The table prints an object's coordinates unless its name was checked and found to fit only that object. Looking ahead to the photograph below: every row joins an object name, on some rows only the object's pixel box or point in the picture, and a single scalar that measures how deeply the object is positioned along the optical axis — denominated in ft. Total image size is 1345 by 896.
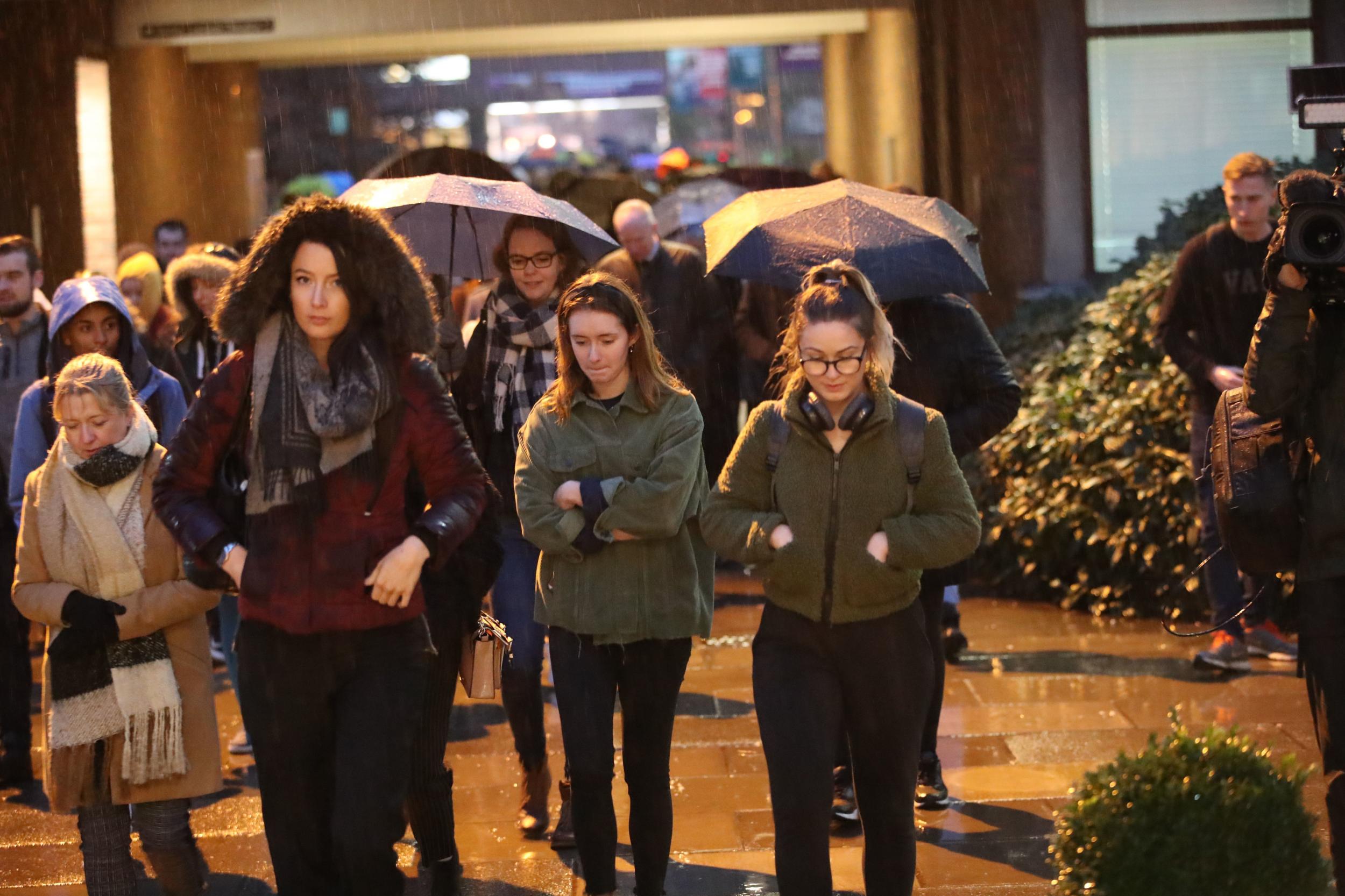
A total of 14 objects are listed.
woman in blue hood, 41.34
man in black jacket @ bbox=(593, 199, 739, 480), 51.34
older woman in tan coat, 33.73
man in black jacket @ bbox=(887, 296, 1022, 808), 38.63
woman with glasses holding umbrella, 38.52
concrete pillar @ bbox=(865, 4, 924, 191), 105.40
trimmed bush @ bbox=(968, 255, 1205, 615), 62.08
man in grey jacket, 46.16
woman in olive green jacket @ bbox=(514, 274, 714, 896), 31.94
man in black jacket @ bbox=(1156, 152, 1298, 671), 50.83
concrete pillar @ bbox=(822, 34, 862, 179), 132.16
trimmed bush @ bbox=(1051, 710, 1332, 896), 21.84
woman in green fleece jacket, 28.78
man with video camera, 28.63
